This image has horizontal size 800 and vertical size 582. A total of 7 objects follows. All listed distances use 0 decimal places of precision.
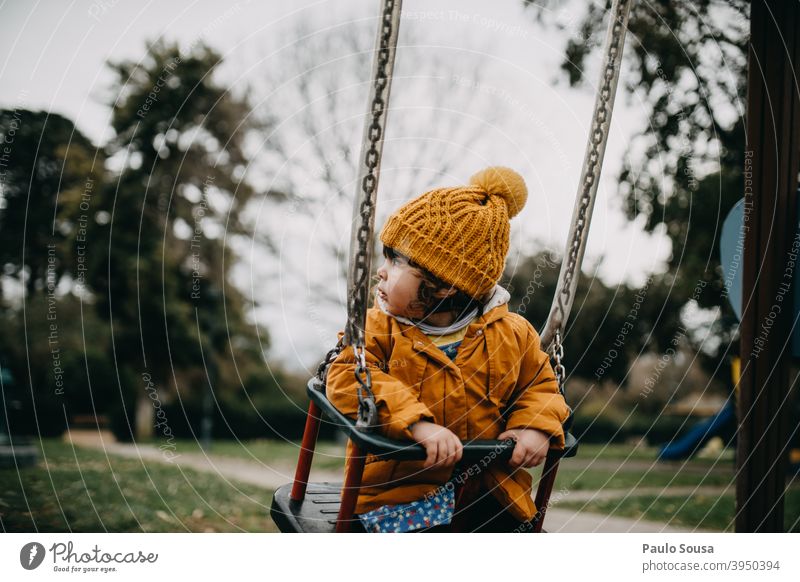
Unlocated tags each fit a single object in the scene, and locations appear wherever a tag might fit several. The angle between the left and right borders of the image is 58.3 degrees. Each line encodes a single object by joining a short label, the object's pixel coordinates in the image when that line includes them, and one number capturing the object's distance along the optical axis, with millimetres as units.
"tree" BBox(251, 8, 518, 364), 5777
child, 1810
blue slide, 9073
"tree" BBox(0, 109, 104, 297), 9817
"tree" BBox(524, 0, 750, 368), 5367
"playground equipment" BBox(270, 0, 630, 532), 1616
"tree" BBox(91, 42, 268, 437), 12688
